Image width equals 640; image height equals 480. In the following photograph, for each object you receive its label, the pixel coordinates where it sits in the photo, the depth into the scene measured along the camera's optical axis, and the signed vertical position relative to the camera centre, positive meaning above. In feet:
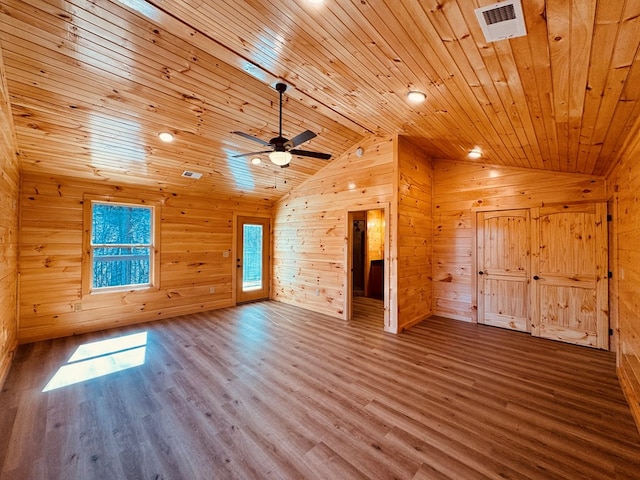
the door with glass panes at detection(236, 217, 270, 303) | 20.89 -1.58
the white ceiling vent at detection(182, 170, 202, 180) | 15.55 +3.82
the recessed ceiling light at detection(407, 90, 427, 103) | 8.71 +4.76
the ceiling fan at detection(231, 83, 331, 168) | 9.53 +3.30
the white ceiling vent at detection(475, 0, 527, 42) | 4.62 +4.00
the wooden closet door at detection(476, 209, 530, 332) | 14.57 -1.58
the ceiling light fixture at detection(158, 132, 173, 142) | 11.96 +4.63
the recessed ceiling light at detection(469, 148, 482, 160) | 13.48 +4.50
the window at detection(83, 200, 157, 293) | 14.84 -0.43
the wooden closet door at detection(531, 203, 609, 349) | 12.34 -1.67
